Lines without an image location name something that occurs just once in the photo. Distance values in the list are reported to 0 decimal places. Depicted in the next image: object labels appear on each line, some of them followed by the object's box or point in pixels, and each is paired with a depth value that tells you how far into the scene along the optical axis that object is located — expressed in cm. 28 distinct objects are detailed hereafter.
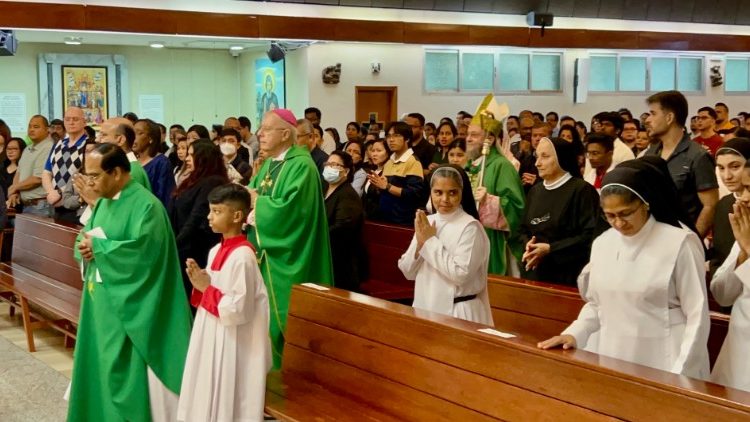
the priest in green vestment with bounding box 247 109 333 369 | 616
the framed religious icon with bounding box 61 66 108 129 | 1628
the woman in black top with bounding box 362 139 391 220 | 862
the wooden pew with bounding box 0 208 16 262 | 1034
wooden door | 1703
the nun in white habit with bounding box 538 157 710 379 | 362
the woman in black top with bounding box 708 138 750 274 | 480
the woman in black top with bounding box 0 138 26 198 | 1085
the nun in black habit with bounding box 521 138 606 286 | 563
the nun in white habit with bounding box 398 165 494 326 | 495
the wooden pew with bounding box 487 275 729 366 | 501
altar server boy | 468
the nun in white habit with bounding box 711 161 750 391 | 373
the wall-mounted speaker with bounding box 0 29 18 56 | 1321
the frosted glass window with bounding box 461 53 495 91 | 1809
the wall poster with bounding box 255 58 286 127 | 1678
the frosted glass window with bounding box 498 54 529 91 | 1852
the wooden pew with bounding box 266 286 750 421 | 319
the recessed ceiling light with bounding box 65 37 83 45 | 1508
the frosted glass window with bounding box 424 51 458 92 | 1766
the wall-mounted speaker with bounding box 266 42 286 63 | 1560
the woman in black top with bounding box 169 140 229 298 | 687
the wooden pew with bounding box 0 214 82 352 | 764
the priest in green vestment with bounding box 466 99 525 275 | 712
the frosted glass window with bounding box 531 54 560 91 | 1891
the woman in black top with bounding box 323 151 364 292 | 702
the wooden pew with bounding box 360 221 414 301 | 775
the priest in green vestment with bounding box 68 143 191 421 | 500
